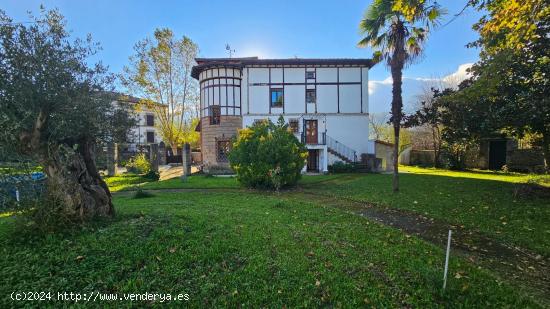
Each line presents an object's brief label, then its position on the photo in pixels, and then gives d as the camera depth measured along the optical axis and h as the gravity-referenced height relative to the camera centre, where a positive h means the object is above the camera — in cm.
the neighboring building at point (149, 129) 4050 +433
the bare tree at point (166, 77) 2289 +715
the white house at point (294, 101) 2105 +447
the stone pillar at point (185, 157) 1744 -5
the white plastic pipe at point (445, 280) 310 -148
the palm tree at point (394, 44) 1006 +436
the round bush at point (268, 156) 1136 +1
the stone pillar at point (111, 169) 1833 -91
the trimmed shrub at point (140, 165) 1830 -66
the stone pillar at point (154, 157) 1833 -5
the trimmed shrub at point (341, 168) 1947 -88
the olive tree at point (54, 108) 374 +73
